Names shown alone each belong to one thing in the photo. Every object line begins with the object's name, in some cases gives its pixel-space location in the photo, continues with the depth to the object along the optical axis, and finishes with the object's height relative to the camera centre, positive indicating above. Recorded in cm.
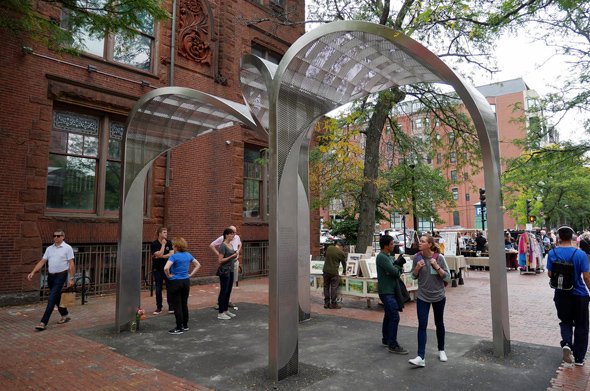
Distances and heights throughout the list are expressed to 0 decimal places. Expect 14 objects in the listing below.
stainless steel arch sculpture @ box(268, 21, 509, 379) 520 +187
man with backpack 548 -76
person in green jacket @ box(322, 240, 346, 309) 973 -90
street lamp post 1685 +175
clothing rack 1783 -82
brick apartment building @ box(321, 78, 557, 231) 6122 +799
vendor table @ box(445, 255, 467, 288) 1424 -109
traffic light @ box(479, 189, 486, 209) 1903 +183
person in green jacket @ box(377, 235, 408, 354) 621 -77
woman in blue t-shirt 731 -77
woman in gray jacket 557 -72
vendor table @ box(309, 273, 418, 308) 1011 -130
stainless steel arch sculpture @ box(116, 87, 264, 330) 757 +176
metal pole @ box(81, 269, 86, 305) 1051 -137
